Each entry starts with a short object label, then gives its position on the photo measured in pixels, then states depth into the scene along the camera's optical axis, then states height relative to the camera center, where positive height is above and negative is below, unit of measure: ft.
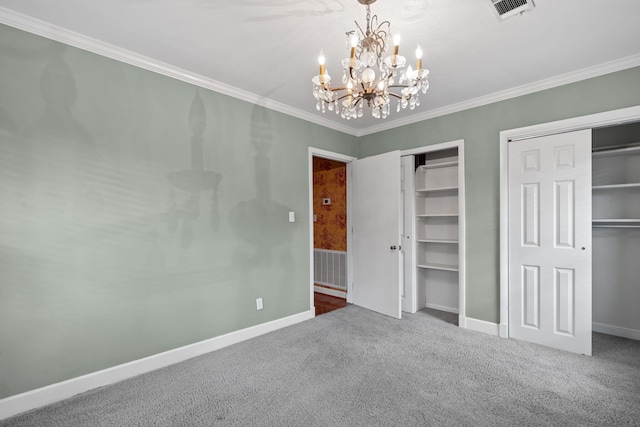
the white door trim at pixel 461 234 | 11.12 -1.02
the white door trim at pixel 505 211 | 9.87 -0.16
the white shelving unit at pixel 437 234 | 12.99 -1.20
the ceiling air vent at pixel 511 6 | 5.92 +4.09
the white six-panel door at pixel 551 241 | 8.80 -1.11
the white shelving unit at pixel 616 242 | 9.91 -1.29
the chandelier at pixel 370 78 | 5.10 +2.41
